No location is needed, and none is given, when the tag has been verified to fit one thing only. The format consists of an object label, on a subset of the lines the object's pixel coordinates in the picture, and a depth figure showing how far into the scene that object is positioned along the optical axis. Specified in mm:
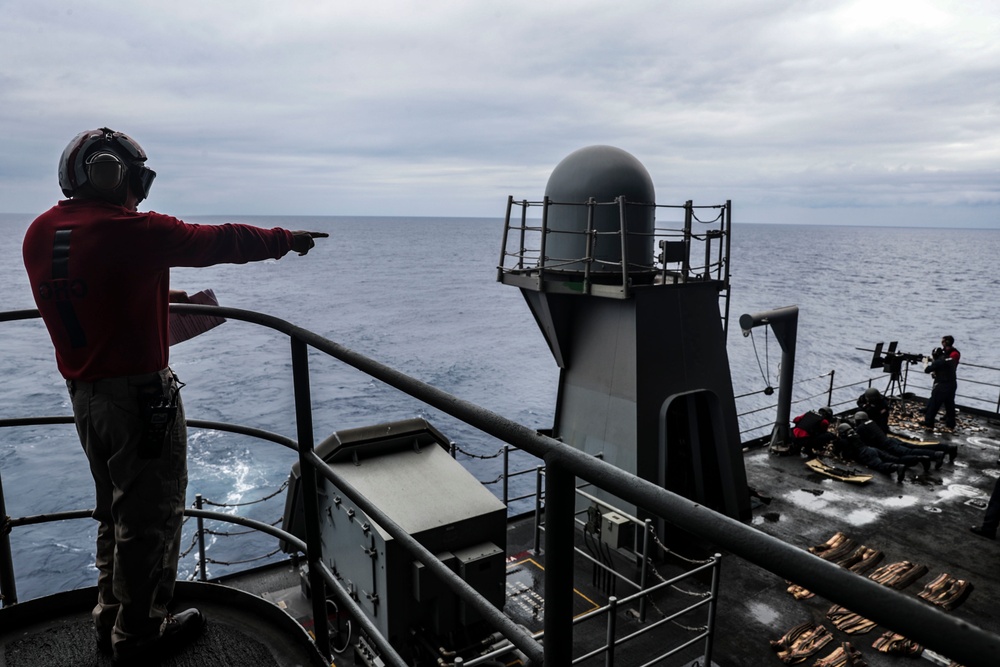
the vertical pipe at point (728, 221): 10938
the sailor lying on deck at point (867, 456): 14109
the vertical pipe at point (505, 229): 11253
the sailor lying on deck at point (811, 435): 15227
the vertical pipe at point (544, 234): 10826
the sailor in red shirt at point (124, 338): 2723
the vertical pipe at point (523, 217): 10775
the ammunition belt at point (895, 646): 8344
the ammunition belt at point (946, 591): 9500
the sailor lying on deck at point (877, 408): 15984
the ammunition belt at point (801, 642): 8297
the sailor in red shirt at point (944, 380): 16578
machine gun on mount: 18062
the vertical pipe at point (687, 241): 10727
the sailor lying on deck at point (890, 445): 14609
